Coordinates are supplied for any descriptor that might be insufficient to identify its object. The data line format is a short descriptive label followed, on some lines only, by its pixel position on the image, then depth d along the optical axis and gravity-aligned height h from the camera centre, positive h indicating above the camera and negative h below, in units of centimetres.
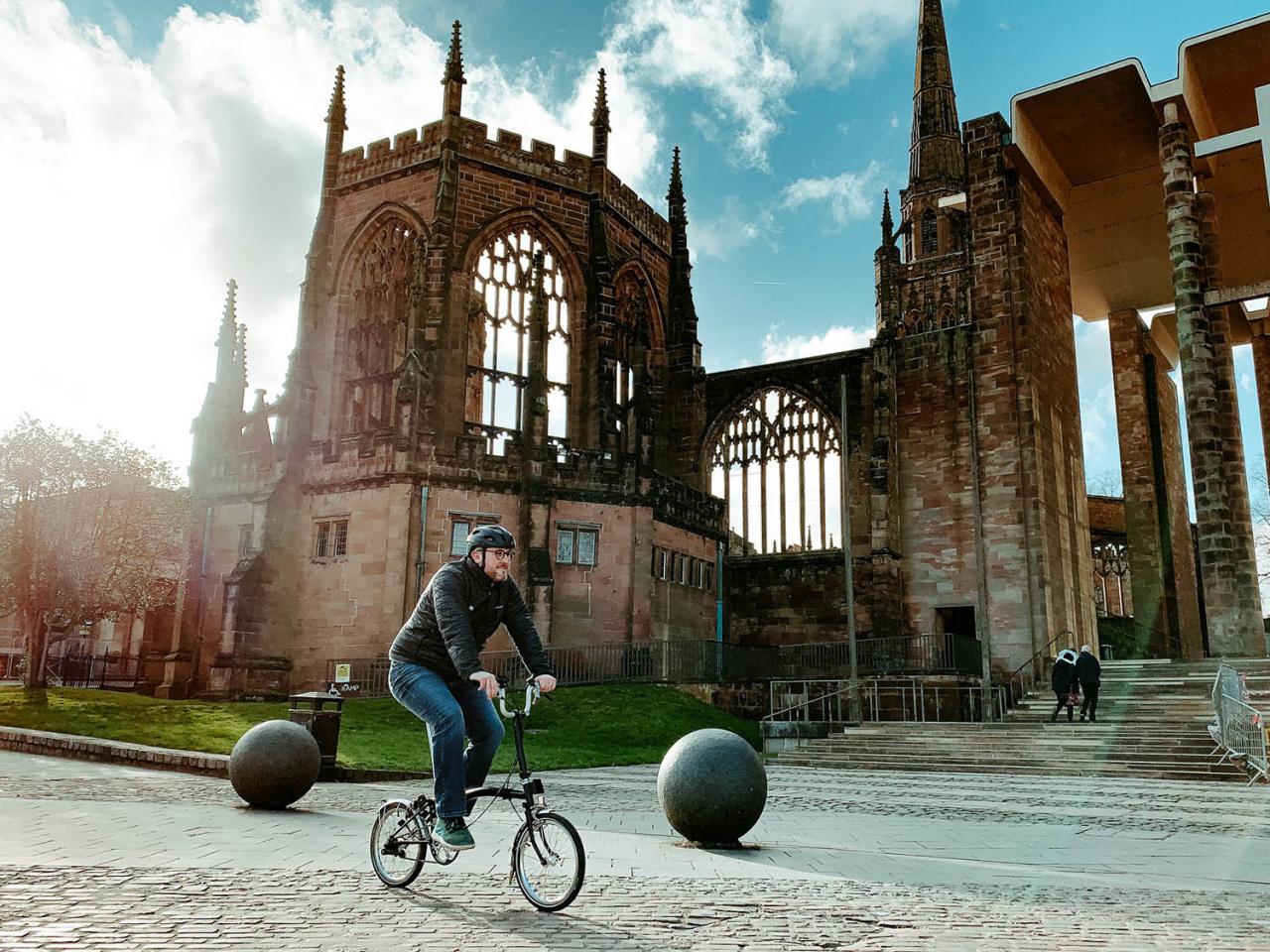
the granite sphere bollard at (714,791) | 771 -89
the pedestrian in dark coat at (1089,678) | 1964 -3
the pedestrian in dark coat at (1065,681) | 2011 -9
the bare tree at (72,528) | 2509 +328
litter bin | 1276 -65
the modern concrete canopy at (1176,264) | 2469 +1291
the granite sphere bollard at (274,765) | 962 -94
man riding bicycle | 552 +2
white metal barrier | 1520 -73
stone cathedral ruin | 2698 +753
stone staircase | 1664 -116
